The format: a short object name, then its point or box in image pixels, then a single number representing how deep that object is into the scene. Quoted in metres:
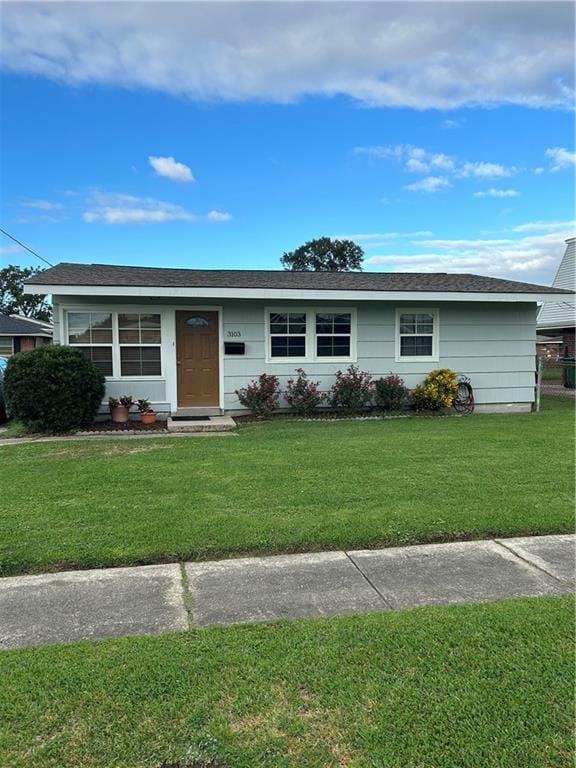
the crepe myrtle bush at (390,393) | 11.39
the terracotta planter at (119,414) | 10.29
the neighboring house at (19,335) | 27.31
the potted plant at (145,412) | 10.29
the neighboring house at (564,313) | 22.86
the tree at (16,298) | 55.38
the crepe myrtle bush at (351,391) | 11.16
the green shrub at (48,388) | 8.95
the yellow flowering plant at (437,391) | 11.38
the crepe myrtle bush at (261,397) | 10.78
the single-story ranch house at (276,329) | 10.46
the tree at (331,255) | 50.59
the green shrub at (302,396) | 11.00
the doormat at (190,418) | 10.58
